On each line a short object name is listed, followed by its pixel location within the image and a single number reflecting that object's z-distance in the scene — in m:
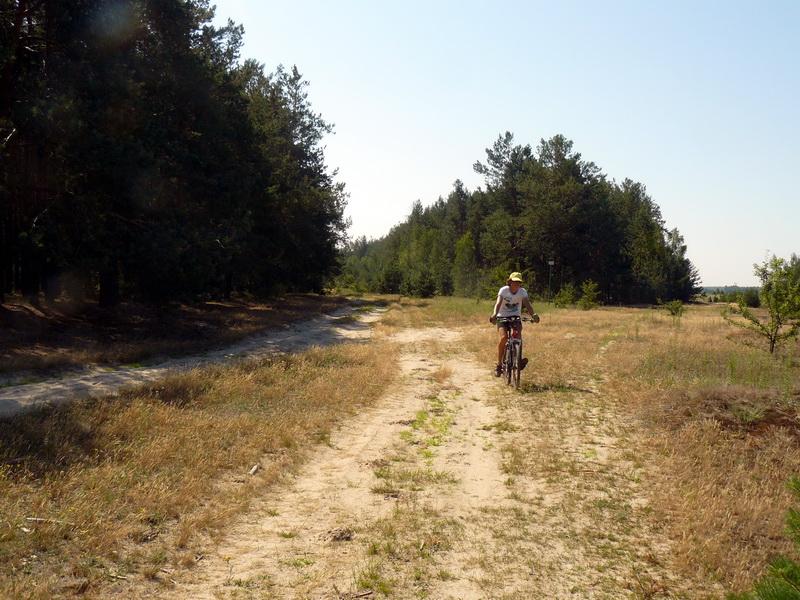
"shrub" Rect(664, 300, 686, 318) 31.37
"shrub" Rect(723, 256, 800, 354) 15.43
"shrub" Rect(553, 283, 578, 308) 43.41
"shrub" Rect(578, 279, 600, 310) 41.75
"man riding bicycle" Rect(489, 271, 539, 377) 12.05
